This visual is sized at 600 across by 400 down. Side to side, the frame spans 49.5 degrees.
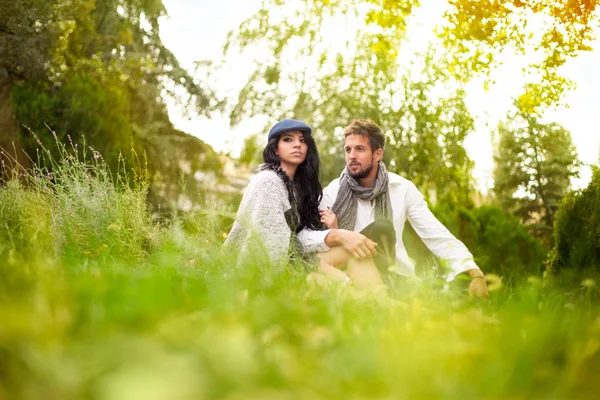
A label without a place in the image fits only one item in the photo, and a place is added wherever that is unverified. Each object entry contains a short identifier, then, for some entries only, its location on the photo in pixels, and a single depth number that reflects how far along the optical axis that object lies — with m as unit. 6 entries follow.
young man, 4.72
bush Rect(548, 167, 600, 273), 4.58
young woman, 3.97
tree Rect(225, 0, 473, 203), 14.95
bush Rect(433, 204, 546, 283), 8.02
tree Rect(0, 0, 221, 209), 10.72
